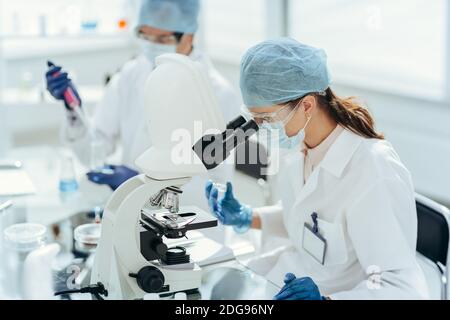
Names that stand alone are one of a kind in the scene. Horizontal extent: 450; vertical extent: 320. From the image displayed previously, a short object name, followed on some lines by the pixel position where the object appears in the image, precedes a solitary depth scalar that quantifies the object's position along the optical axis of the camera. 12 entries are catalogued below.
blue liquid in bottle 2.60
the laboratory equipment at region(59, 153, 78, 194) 2.60
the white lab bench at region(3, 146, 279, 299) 1.94
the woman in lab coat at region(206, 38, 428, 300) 1.93
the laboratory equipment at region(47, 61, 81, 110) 2.58
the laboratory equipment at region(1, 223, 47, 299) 1.91
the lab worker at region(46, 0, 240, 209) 2.60
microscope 1.78
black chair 2.12
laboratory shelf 5.18
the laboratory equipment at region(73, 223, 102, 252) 2.14
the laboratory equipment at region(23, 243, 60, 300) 1.86
